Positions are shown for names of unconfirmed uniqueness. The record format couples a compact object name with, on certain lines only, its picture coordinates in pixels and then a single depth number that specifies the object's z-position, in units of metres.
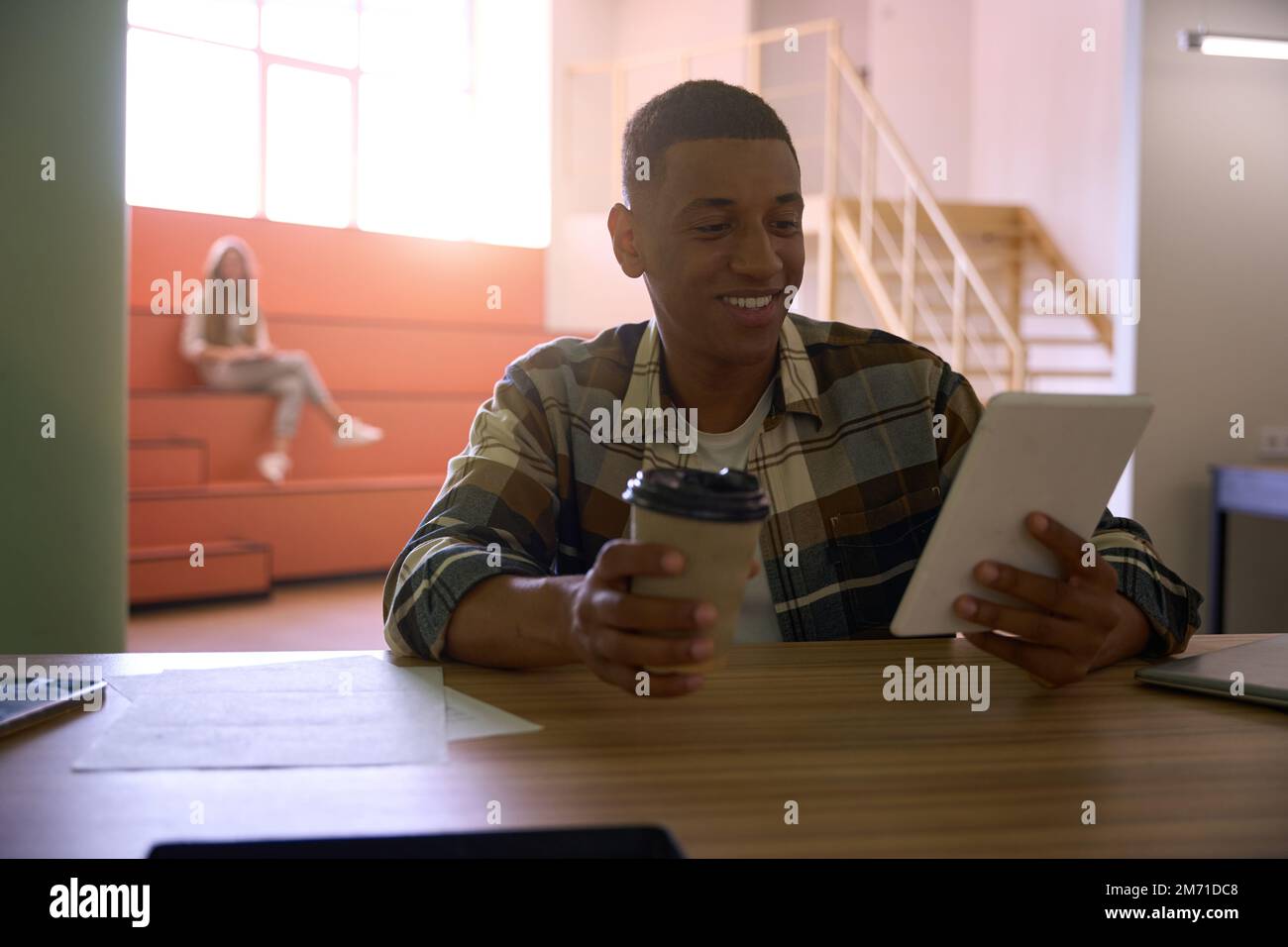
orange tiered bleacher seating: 4.75
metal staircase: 5.71
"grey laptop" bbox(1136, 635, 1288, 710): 0.90
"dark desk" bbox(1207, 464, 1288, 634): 3.09
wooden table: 0.63
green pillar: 2.04
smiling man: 1.28
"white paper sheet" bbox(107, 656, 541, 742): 0.82
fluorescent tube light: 3.12
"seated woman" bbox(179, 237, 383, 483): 5.24
